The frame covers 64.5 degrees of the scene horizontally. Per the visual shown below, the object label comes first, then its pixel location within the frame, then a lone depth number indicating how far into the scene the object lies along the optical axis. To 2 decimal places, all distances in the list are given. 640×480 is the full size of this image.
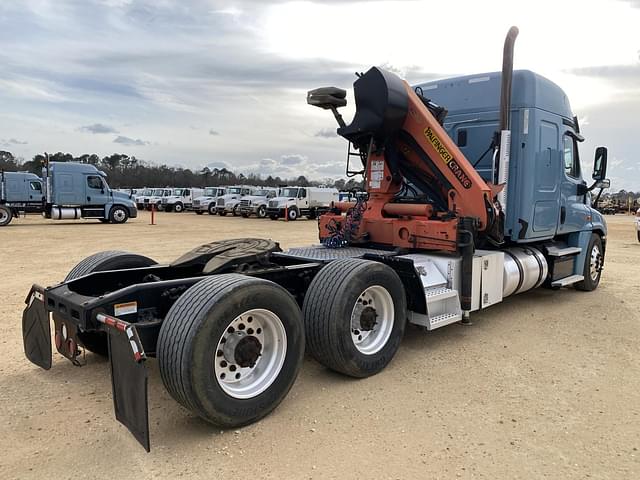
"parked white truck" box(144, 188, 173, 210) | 41.97
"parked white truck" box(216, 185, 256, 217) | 35.22
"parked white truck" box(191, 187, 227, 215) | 37.09
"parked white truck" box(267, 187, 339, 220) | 30.91
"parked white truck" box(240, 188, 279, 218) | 32.47
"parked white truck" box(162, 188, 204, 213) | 40.91
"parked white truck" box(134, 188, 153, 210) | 43.97
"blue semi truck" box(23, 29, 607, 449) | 3.33
